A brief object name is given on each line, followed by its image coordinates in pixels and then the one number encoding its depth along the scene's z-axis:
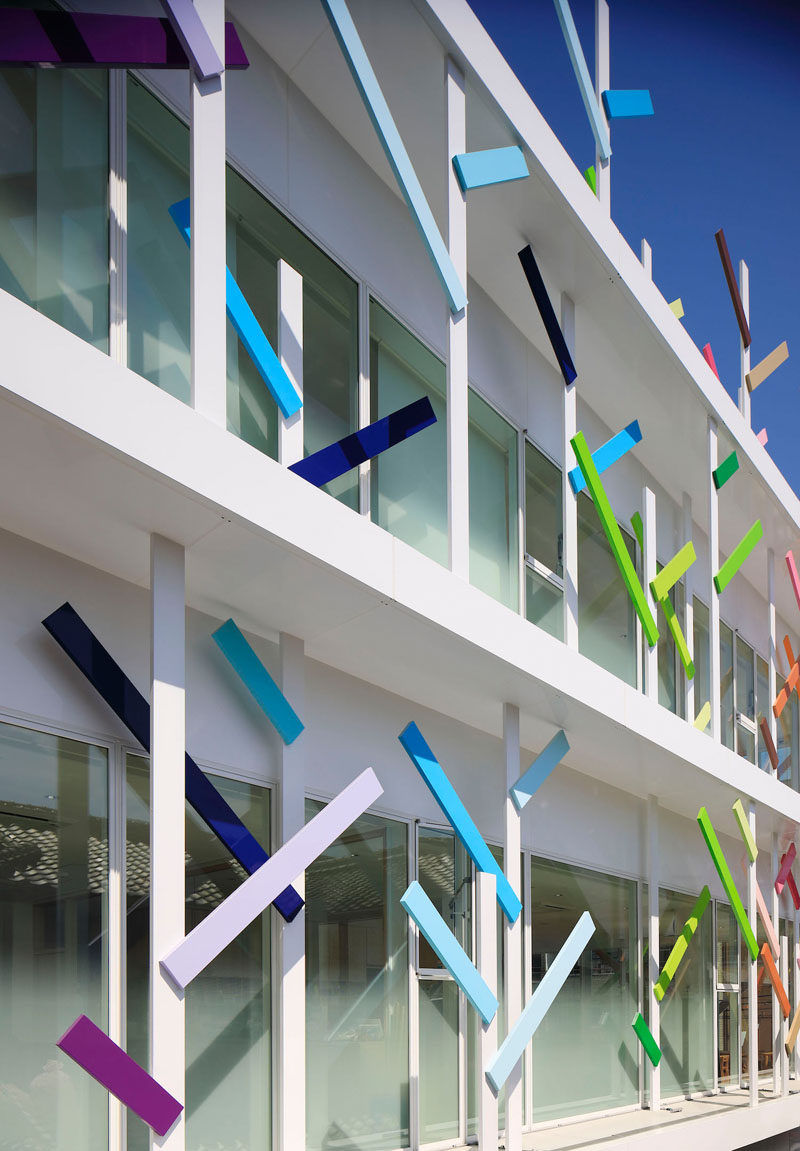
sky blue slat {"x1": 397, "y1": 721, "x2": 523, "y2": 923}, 7.45
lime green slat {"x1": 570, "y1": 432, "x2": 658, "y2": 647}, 9.09
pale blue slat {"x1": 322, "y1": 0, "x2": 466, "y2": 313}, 6.38
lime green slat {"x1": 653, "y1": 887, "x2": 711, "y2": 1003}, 11.61
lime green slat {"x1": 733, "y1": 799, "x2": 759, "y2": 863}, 12.14
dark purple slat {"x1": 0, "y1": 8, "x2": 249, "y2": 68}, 4.75
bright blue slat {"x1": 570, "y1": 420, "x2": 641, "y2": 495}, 9.75
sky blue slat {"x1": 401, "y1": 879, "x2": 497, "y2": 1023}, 7.07
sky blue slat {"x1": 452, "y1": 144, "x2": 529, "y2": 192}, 7.52
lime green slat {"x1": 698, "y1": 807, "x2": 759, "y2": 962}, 11.09
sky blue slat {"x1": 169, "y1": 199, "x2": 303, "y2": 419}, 5.93
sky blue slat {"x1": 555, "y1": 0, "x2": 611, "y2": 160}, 9.13
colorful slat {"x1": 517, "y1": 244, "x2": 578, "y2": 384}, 8.93
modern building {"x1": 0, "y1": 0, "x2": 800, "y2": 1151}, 5.17
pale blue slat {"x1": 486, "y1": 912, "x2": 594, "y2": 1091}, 7.56
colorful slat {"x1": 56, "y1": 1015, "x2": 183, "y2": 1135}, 4.73
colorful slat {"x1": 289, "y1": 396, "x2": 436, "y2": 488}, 6.13
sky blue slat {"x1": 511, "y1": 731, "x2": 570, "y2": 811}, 8.48
